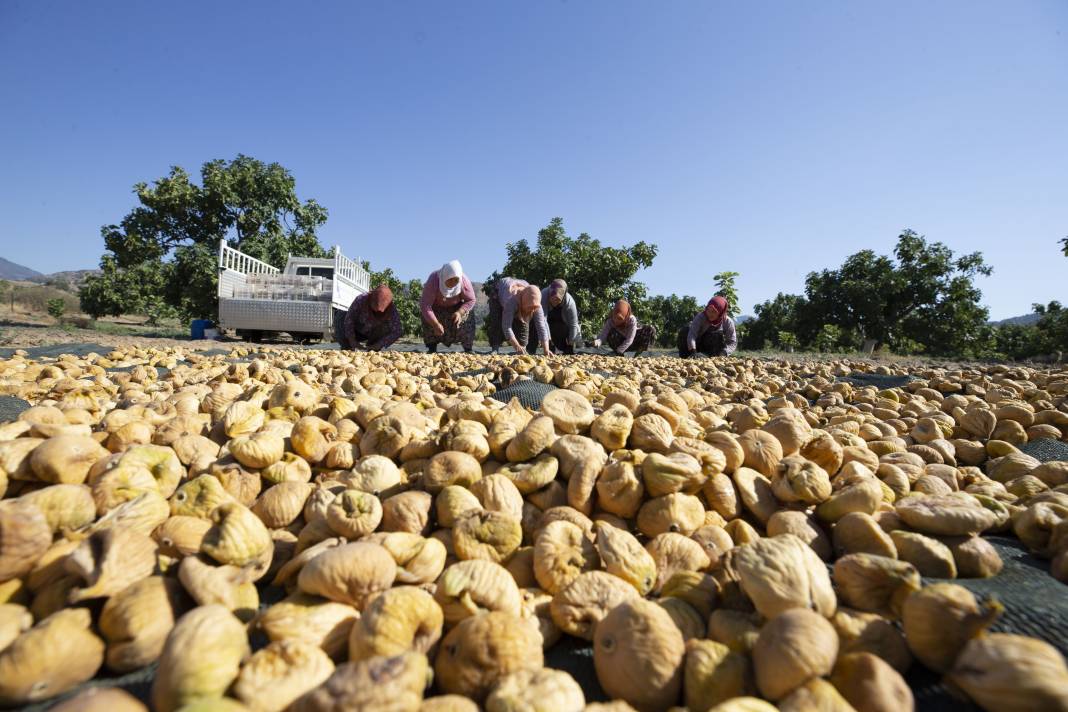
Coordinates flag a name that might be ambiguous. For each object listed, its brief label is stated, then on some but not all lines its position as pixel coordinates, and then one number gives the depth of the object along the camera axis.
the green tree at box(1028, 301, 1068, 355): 24.07
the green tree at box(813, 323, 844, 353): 30.08
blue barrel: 14.54
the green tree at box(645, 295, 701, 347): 37.69
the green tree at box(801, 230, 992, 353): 28.84
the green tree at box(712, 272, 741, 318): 27.47
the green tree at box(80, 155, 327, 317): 19.67
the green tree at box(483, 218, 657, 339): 22.17
